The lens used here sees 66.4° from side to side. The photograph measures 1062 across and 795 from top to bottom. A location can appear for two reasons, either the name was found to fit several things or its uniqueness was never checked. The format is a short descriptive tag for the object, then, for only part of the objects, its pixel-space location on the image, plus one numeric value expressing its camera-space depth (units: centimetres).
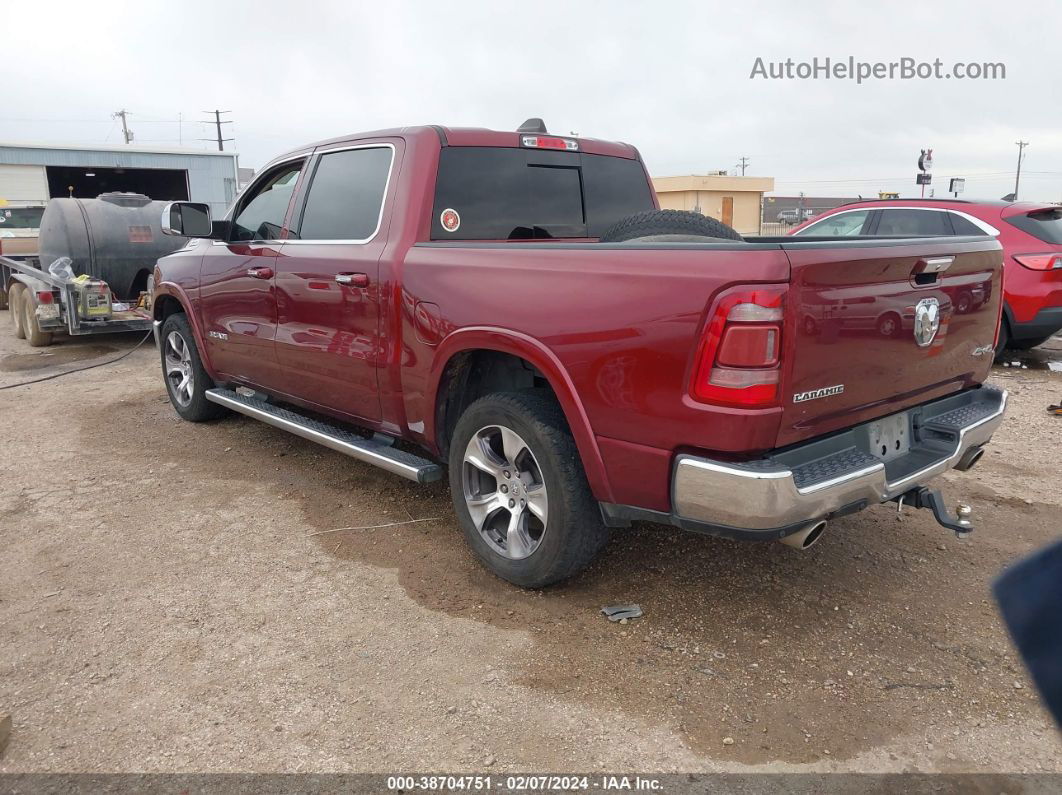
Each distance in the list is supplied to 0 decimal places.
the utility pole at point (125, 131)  7150
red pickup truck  267
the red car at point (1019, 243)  768
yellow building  4241
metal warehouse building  2873
